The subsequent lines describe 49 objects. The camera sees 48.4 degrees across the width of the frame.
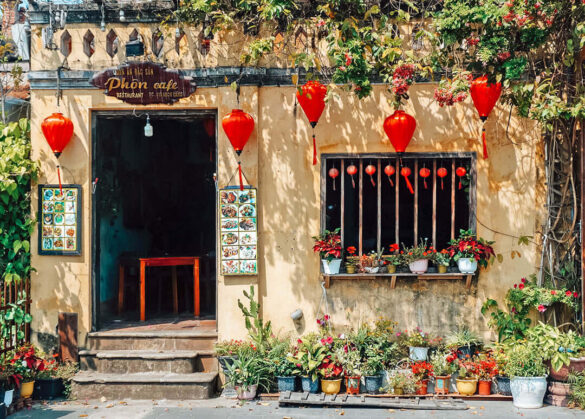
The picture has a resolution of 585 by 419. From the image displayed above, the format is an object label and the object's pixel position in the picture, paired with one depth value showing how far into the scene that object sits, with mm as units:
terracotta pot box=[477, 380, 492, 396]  8969
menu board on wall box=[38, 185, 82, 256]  9750
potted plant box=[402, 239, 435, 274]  9391
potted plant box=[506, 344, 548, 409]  8547
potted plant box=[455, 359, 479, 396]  8961
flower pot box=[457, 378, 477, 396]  8953
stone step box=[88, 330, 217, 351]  9805
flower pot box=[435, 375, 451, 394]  9023
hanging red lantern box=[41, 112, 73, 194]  9438
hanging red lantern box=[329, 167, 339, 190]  9570
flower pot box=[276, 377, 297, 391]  9125
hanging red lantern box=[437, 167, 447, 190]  9422
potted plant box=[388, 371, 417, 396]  9000
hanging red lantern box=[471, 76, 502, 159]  8680
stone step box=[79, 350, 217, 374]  9508
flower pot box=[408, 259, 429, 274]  9383
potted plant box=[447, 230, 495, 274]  9305
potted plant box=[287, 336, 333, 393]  9062
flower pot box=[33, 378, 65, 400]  9289
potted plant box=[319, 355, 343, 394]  9047
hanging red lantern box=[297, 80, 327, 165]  8977
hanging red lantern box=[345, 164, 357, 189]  9469
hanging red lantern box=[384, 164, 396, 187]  9383
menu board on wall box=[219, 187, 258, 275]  9641
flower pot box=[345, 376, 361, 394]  9086
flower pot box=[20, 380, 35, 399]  9031
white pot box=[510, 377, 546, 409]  8539
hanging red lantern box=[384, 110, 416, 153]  9102
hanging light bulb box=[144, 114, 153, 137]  9651
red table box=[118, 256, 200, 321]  10938
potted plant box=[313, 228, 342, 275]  9359
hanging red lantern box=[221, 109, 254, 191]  9242
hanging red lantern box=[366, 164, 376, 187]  9484
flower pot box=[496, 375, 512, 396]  8935
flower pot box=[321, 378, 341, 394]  9062
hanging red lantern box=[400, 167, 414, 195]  9461
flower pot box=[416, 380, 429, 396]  9008
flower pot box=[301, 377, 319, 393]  9125
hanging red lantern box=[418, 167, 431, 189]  9469
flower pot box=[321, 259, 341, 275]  9422
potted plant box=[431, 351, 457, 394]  9031
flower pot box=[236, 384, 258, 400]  9062
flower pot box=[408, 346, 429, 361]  9242
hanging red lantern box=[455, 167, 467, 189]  9523
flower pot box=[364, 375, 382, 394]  9088
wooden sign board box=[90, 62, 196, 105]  9688
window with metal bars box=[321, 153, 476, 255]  9578
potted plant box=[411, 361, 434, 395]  9016
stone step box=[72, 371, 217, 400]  9172
